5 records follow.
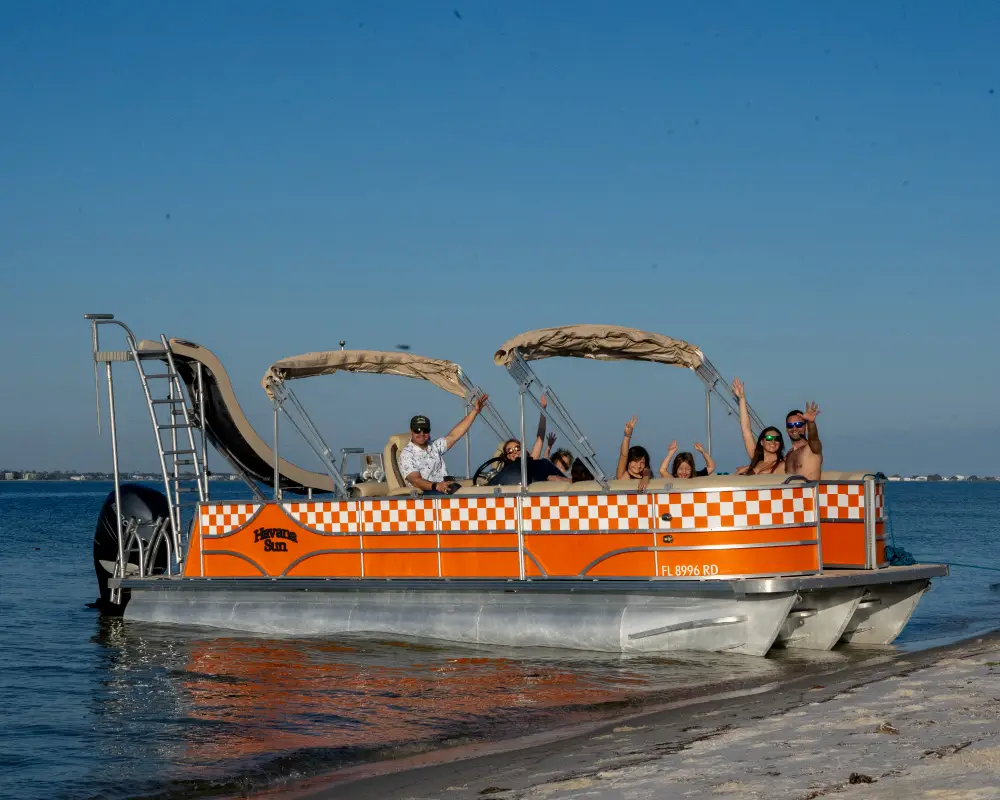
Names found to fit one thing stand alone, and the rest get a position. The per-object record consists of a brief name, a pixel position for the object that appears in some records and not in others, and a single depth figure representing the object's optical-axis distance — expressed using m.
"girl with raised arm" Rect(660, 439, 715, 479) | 12.36
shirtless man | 10.91
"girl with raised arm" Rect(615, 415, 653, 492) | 11.73
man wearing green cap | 12.64
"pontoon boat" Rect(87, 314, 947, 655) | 10.77
